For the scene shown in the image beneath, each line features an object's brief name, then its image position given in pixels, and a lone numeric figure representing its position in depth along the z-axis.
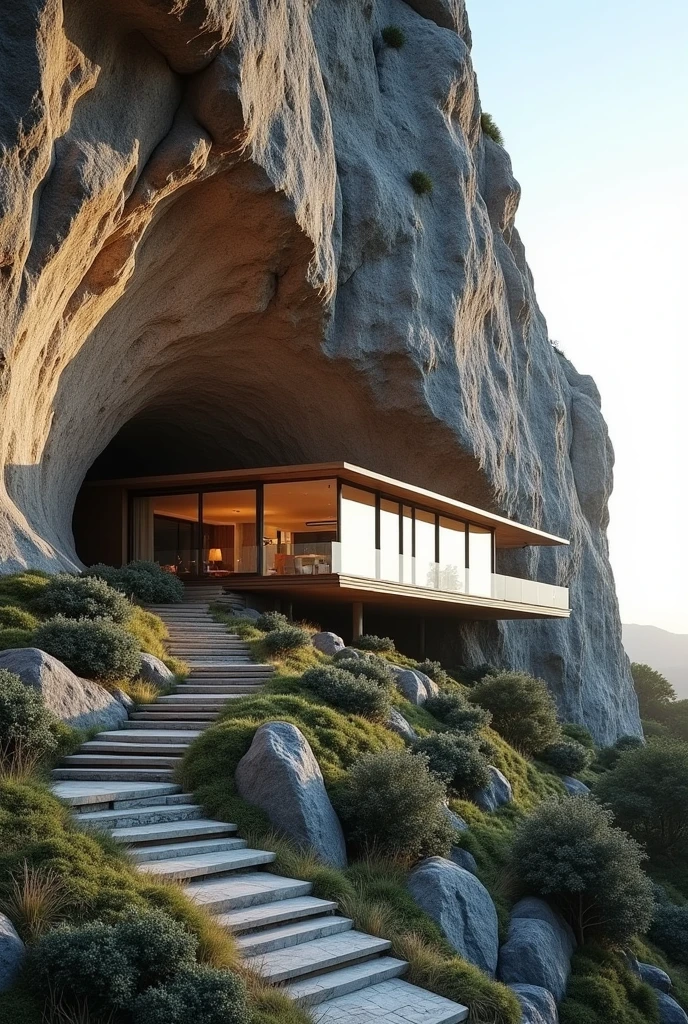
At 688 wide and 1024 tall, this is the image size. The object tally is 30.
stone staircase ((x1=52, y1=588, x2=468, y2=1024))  9.37
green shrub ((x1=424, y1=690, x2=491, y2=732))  21.34
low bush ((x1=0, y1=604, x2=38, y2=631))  17.28
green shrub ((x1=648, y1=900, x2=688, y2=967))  17.61
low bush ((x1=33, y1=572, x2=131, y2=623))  18.33
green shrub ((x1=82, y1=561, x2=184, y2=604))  25.17
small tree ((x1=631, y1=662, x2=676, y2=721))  65.81
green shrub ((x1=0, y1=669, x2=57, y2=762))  12.28
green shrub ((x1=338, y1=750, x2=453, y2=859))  13.12
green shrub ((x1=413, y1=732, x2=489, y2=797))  17.55
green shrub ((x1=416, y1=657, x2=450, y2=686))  27.58
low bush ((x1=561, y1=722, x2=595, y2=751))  34.86
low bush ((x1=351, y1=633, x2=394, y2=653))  27.03
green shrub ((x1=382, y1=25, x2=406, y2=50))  35.81
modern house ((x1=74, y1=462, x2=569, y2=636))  28.59
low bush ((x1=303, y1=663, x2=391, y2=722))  17.52
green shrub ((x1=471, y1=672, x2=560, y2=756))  24.89
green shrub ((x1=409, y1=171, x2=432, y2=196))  34.66
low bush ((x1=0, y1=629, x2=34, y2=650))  16.34
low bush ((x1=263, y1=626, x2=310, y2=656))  21.05
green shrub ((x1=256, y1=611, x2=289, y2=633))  24.17
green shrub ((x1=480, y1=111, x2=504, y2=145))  44.38
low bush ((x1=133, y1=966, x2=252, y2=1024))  7.46
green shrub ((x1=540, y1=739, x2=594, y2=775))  25.45
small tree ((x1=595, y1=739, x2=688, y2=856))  22.36
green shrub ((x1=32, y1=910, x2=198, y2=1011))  7.57
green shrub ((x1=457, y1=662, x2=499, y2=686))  33.91
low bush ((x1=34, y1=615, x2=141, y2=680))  16.00
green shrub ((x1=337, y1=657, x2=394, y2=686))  20.12
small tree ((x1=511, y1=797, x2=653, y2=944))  14.17
